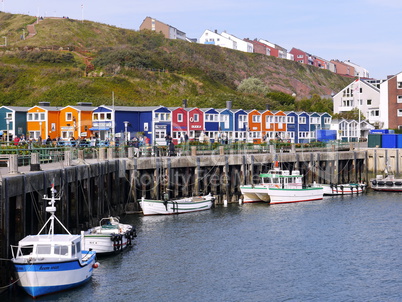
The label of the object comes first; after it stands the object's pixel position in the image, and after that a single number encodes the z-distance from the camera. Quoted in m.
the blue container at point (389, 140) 83.38
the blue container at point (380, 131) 95.62
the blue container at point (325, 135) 107.61
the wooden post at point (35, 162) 34.22
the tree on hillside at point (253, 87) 156.00
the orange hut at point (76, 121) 81.81
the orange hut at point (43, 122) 82.31
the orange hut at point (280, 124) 103.38
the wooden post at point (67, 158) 40.63
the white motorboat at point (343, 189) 67.81
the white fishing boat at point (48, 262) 27.69
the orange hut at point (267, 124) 101.56
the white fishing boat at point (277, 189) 60.09
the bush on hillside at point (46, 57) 141.00
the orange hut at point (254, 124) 99.69
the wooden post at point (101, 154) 50.72
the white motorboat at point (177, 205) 51.19
